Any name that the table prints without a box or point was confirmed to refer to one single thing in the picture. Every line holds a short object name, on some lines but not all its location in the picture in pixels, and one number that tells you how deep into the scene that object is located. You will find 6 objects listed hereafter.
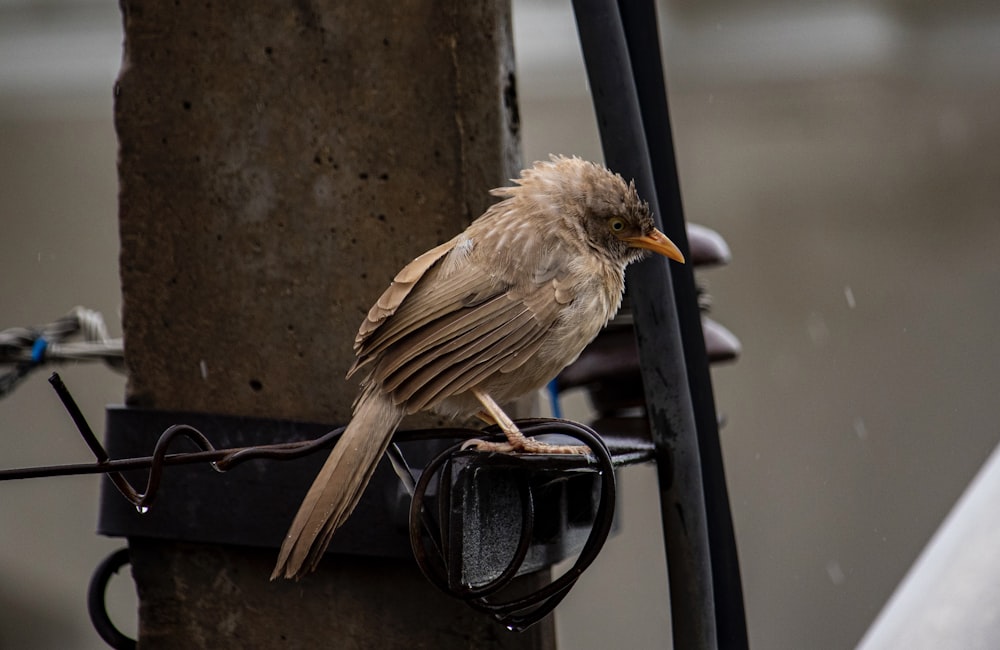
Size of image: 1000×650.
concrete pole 4.61
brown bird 3.43
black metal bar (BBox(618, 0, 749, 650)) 4.26
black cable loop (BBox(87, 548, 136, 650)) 4.73
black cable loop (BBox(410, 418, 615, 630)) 3.30
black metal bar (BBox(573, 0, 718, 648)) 4.12
